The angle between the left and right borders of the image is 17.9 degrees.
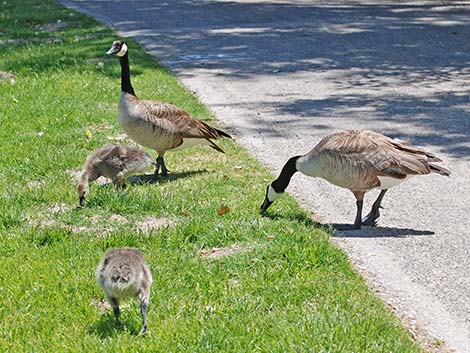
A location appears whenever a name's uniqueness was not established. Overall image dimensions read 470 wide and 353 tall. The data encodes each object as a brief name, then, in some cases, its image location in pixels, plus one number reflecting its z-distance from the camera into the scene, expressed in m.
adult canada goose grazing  10.64
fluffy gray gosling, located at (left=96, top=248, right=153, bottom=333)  7.62
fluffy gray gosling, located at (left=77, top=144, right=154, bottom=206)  12.05
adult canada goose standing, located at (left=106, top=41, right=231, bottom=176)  13.10
